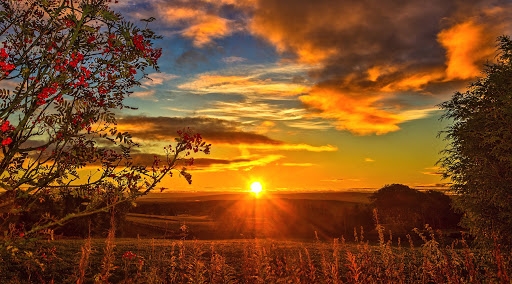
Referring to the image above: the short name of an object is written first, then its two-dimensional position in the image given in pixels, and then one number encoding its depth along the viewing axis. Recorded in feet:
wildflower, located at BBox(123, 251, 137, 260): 24.89
